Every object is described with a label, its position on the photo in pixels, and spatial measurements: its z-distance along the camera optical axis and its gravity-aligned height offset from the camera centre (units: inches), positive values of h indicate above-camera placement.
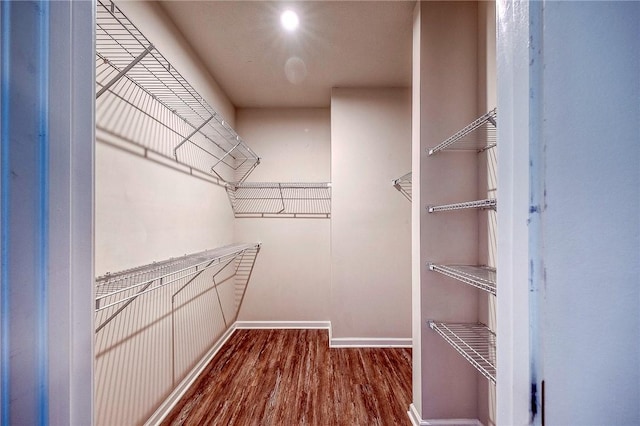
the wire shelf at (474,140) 45.3 +14.0
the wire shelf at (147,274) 41.3 -10.3
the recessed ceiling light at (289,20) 62.1 +45.3
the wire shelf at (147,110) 43.8 +22.1
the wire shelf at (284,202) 112.0 +5.1
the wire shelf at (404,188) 94.9 +9.1
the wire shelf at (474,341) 40.8 -22.2
